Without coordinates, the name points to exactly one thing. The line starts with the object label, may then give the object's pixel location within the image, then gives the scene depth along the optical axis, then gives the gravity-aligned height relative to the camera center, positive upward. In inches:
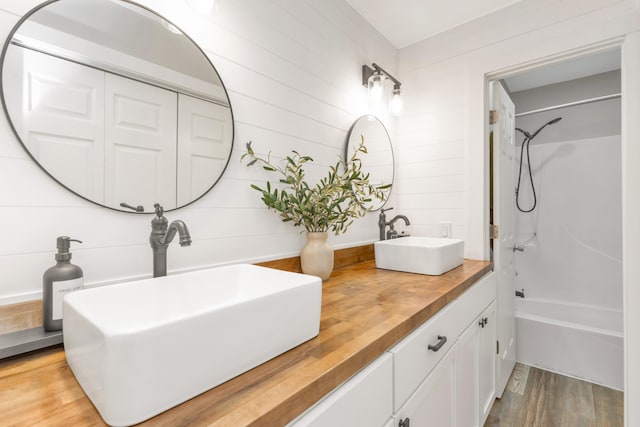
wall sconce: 70.6 +31.0
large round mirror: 29.1 +11.8
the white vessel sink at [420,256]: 56.1 -8.2
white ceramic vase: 49.5 -6.9
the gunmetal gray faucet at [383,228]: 73.2 -3.4
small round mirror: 69.0 +15.7
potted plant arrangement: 48.4 +1.4
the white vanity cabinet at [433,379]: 25.3 -18.6
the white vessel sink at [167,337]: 17.0 -8.7
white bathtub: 81.0 -36.6
